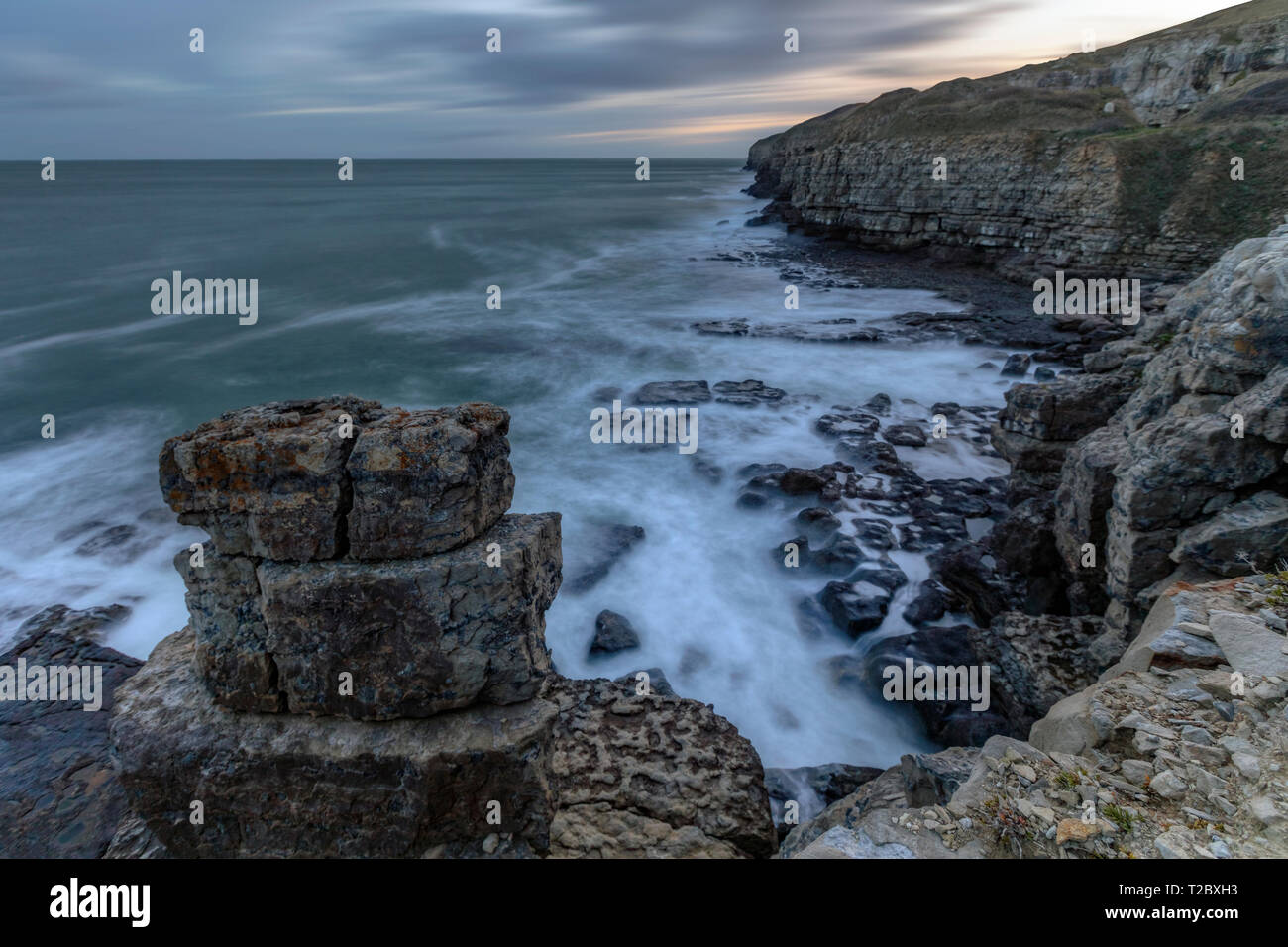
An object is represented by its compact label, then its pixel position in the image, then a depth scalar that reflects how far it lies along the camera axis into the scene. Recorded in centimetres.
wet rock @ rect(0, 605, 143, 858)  481
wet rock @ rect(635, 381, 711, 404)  1830
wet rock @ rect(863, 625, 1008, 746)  720
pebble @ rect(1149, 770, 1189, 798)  354
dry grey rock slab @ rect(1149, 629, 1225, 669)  444
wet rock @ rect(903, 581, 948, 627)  931
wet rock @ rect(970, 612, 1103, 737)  661
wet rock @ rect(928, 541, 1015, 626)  896
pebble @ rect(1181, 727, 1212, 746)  381
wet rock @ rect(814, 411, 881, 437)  1573
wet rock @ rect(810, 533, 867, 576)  1056
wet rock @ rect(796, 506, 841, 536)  1148
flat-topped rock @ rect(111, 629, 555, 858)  414
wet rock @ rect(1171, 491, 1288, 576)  548
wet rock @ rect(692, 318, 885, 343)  2322
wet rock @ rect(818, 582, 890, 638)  934
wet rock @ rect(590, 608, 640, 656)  917
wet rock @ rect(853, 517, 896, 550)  1097
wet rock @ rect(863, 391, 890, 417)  1702
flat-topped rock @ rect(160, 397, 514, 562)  398
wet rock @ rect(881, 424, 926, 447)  1484
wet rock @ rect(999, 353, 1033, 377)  1848
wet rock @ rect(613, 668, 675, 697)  795
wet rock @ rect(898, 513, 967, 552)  1097
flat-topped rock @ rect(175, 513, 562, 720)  405
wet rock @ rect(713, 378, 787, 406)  1800
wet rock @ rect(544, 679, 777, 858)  485
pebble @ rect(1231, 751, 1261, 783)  350
